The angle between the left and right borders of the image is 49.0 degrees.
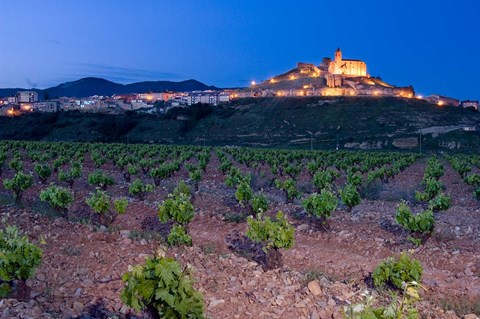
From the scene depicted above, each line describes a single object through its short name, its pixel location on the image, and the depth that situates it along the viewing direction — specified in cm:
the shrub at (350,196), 1762
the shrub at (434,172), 2778
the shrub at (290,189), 2044
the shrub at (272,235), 1146
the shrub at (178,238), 1260
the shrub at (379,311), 439
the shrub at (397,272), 1008
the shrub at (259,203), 1642
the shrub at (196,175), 2522
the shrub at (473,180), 2502
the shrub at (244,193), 1752
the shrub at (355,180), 2348
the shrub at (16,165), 2852
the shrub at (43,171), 2502
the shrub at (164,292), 679
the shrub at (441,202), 1675
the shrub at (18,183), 1866
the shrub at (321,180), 2378
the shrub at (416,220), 1364
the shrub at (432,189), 2052
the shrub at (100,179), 2198
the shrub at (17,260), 851
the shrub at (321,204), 1506
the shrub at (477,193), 2154
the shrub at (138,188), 1973
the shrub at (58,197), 1562
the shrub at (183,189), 1790
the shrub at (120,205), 1504
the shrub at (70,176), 2412
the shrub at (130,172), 2872
